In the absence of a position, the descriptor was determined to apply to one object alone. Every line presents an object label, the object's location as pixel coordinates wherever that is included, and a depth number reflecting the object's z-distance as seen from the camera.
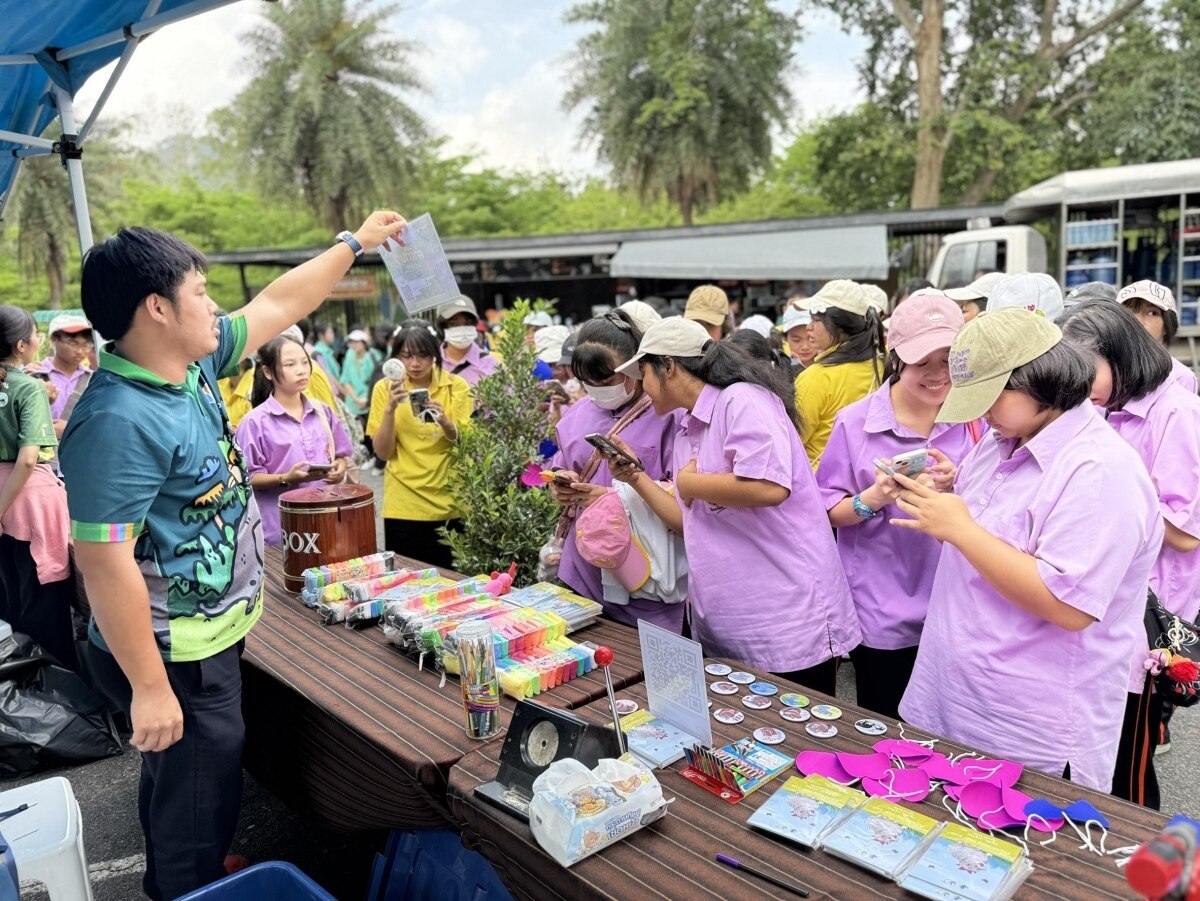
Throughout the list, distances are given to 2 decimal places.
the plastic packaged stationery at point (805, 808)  1.45
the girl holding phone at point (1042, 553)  1.56
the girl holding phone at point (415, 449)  3.83
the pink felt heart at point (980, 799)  1.49
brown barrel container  2.79
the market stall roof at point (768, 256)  11.93
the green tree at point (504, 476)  3.31
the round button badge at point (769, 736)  1.77
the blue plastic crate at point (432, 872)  1.98
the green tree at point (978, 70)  15.84
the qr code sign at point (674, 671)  1.67
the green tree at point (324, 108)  18.94
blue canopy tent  3.10
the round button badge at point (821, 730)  1.79
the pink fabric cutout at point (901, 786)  1.56
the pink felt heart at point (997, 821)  1.45
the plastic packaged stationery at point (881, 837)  1.37
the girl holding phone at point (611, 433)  2.73
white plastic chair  1.99
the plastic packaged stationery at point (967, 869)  1.28
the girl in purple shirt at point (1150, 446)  2.15
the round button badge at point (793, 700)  1.93
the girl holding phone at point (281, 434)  3.56
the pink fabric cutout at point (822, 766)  1.62
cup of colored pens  1.80
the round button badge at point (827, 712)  1.87
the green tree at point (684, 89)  19.17
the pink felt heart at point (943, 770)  1.58
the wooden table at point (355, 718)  1.83
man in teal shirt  1.65
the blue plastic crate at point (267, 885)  1.85
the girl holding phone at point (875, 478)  2.35
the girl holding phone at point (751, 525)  2.20
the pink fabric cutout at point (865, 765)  1.61
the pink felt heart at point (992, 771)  1.55
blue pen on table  1.32
